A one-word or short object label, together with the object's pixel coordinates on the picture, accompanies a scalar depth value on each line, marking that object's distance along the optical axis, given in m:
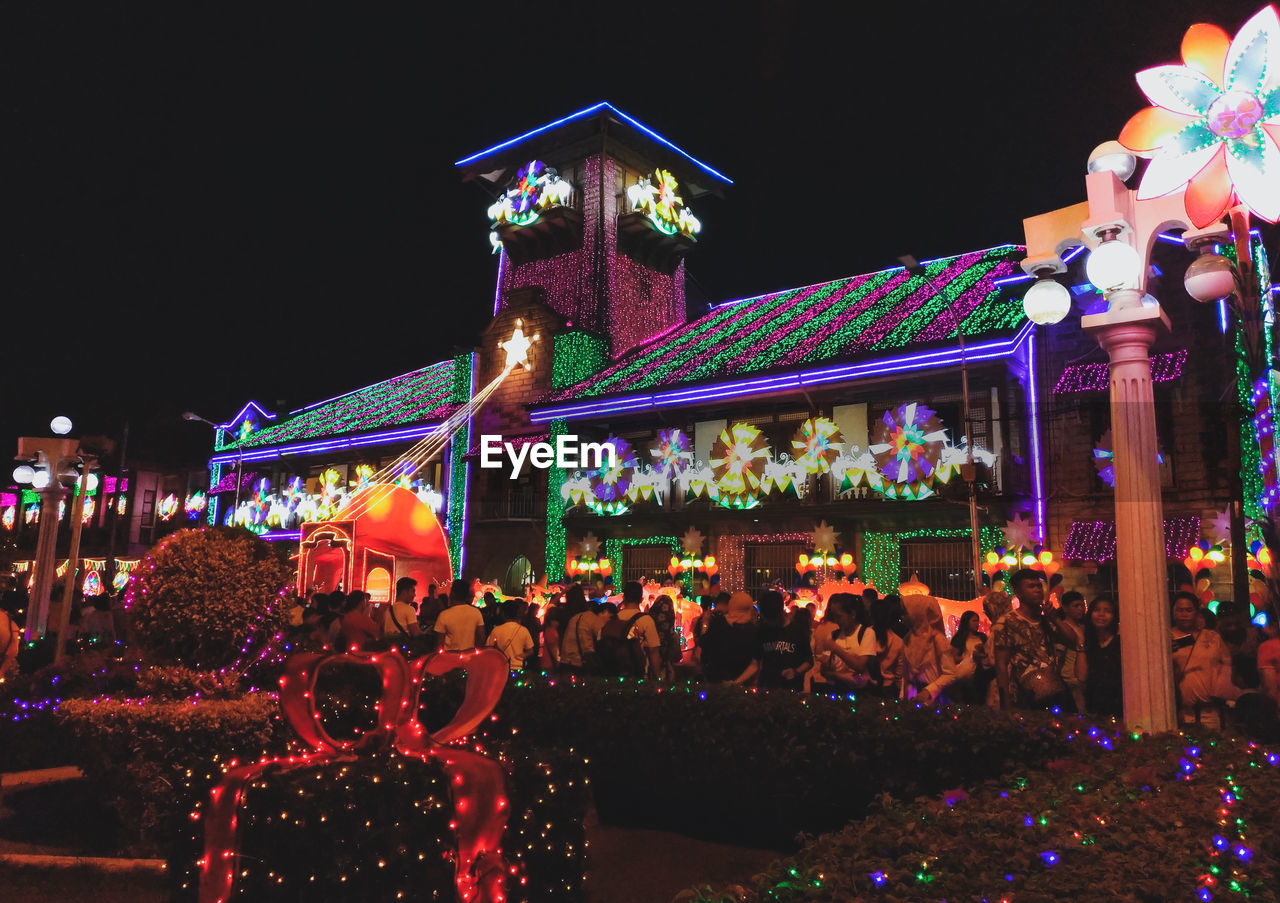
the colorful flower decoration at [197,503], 38.25
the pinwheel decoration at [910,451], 19.86
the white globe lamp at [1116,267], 5.18
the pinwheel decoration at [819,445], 21.38
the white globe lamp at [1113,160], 5.56
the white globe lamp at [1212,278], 4.88
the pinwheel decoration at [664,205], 29.09
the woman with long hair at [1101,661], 6.69
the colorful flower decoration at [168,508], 44.50
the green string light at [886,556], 21.12
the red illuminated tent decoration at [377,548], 21.83
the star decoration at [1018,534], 18.95
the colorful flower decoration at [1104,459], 18.55
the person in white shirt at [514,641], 9.37
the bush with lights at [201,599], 6.35
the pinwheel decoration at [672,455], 23.55
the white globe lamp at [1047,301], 5.73
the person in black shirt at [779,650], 7.75
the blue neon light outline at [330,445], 29.33
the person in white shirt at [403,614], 10.73
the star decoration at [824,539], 21.22
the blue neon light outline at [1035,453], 19.28
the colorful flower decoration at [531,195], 28.75
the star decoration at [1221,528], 17.22
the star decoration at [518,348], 27.59
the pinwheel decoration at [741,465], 22.50
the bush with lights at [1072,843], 3.00
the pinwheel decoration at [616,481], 24.28
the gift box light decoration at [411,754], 4.12
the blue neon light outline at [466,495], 27.23
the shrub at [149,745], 5.99
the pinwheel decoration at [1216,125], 4.54
